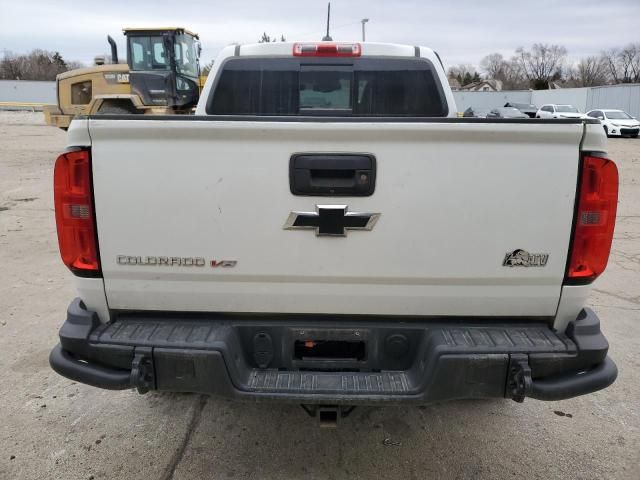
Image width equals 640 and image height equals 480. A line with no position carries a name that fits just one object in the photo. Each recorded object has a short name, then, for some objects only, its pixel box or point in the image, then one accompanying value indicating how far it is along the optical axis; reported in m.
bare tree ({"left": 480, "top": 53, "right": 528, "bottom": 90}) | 98.83
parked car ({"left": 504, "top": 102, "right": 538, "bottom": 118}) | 36.28
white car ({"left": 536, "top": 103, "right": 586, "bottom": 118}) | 32.47
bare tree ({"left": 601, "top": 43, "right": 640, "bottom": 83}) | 81.62
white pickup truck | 2.21
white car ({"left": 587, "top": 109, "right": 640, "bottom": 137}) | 26.83
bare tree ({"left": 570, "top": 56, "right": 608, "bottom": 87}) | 82.56
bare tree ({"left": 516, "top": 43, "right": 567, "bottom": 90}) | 98.44
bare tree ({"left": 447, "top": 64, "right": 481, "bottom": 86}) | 95.53
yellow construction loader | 14.26
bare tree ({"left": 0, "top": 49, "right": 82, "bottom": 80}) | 76.50
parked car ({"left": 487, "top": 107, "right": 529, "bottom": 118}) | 32.02
